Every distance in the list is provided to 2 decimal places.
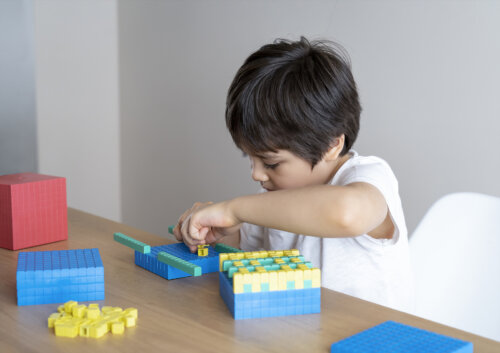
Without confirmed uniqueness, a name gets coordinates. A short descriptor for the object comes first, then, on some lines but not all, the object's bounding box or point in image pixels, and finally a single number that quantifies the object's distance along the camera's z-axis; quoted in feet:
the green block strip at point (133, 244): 2.98
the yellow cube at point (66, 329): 2.15
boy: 2.92
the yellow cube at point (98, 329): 2.14
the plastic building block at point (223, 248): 3.06
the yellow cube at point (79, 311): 2.27
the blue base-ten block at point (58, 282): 2.50
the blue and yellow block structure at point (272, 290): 2.31
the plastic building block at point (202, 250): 3.01
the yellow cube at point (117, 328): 2.19
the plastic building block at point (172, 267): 2.88
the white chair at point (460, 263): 3.57
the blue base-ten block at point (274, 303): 2.31
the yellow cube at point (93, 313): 2.24
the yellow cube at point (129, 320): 2.25
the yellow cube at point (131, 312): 2.29
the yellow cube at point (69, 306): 2.31
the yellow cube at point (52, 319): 2.24
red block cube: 3.48
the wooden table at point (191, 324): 2.08
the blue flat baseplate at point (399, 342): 1.93
